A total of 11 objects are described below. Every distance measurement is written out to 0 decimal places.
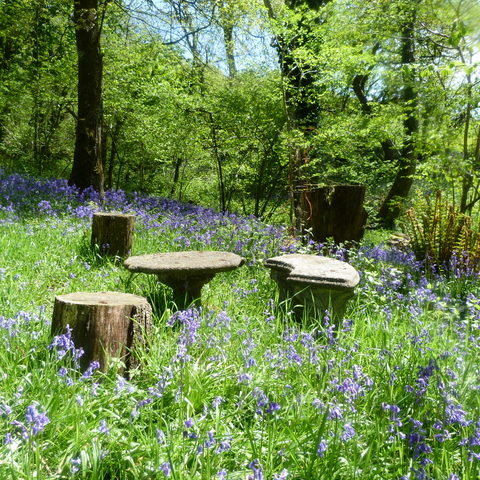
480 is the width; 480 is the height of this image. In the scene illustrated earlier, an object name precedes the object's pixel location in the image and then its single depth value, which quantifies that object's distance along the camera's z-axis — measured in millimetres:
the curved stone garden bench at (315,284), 3855
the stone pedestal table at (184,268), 3909
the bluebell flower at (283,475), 1605
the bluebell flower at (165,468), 1696
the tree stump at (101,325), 2830
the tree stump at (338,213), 6953
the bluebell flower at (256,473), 1512
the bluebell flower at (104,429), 1888
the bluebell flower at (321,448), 1731
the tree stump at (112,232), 5660
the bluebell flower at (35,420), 1572
